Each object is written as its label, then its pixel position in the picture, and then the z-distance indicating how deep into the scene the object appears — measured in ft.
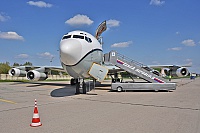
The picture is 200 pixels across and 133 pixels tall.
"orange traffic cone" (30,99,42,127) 16.34
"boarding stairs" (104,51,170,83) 50.98
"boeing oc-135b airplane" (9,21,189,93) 33.94
